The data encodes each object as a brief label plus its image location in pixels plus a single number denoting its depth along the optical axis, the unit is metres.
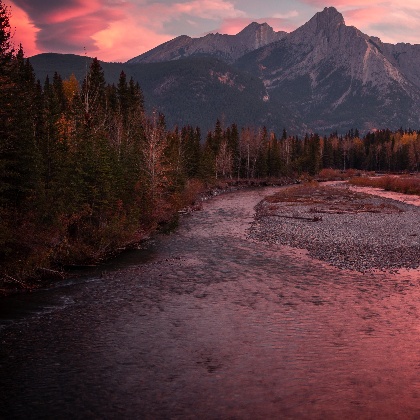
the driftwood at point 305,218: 51.75
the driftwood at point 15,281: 23.92
